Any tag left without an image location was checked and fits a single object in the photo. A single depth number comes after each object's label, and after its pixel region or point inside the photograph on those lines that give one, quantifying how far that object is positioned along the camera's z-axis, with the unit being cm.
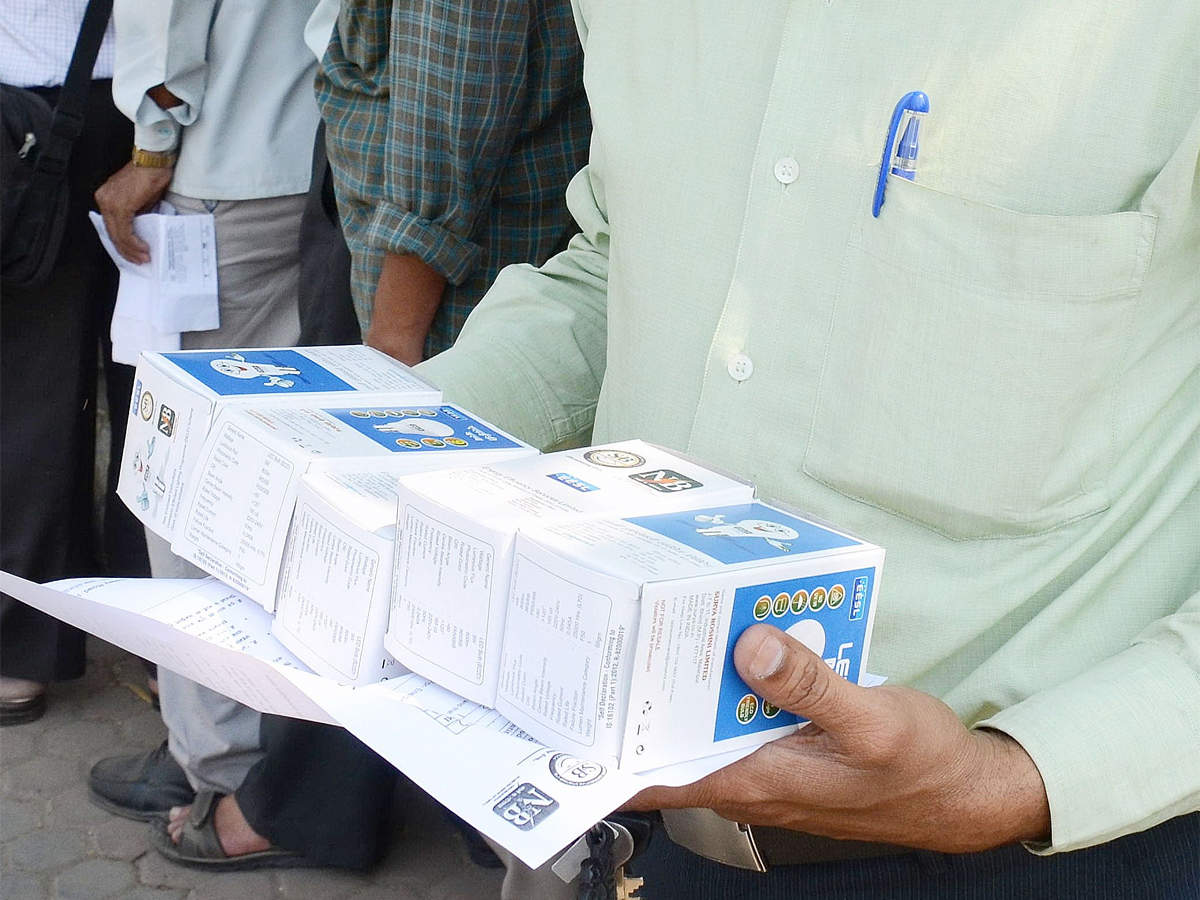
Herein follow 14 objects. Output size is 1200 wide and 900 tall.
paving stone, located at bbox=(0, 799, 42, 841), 287
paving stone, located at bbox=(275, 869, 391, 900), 273
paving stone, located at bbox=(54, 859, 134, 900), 271
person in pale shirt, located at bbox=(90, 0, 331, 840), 263
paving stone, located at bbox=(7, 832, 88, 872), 277
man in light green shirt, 93
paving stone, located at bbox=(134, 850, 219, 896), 275
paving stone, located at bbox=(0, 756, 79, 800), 300
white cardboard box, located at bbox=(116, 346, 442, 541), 109
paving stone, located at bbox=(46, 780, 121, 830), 291
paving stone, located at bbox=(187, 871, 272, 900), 272
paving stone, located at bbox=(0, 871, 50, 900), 268
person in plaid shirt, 208
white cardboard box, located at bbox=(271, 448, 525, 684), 94
